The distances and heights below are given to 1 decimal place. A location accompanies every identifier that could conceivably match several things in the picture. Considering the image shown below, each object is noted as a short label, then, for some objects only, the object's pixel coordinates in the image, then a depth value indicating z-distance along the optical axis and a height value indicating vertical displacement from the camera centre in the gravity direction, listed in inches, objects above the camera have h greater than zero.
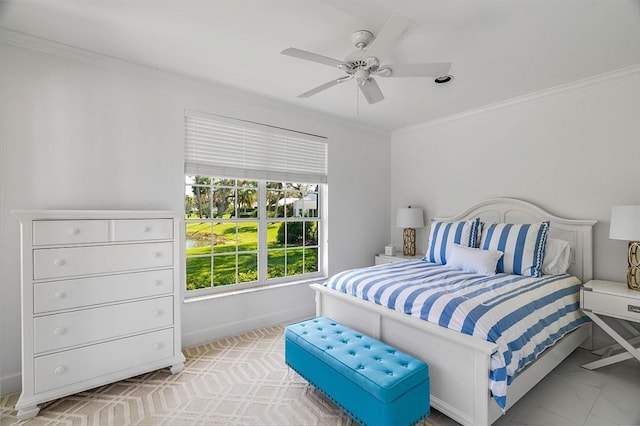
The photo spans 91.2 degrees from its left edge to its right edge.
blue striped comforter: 71.0 -25.1
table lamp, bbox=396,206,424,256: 168.1 -7.0
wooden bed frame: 69.7 -35.5
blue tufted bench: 65.3 -37.3
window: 126.9 +2.6
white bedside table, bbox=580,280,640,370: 92.4 -29.5
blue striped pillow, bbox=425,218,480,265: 131.7 -11.4
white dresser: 79.9 -24.6
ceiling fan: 72.4 +38.9
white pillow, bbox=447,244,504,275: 114.7 -18.5
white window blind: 122.9 +26.7
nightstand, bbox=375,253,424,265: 164.7 -25.0
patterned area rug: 78.9 -52.4
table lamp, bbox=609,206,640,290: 96.0 -6.8
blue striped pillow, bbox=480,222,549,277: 113.0 -13.5
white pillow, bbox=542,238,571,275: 115.6 -18.3
